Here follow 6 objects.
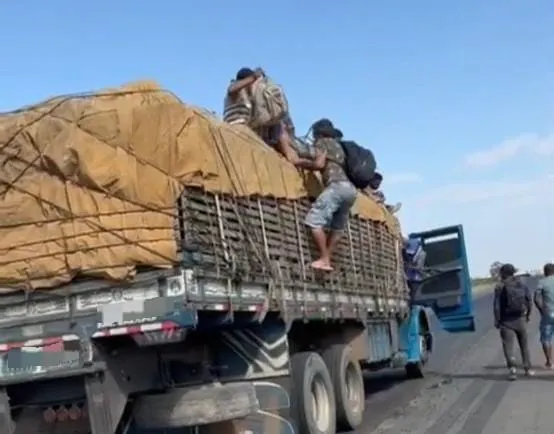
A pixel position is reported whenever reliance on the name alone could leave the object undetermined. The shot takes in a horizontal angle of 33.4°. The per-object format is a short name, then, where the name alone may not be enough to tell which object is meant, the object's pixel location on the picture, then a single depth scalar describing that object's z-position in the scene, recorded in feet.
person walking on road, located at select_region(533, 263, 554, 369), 48.87
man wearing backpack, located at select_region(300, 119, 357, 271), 31.71
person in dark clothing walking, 46.47
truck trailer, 21.76
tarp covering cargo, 22.09
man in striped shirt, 33.78
